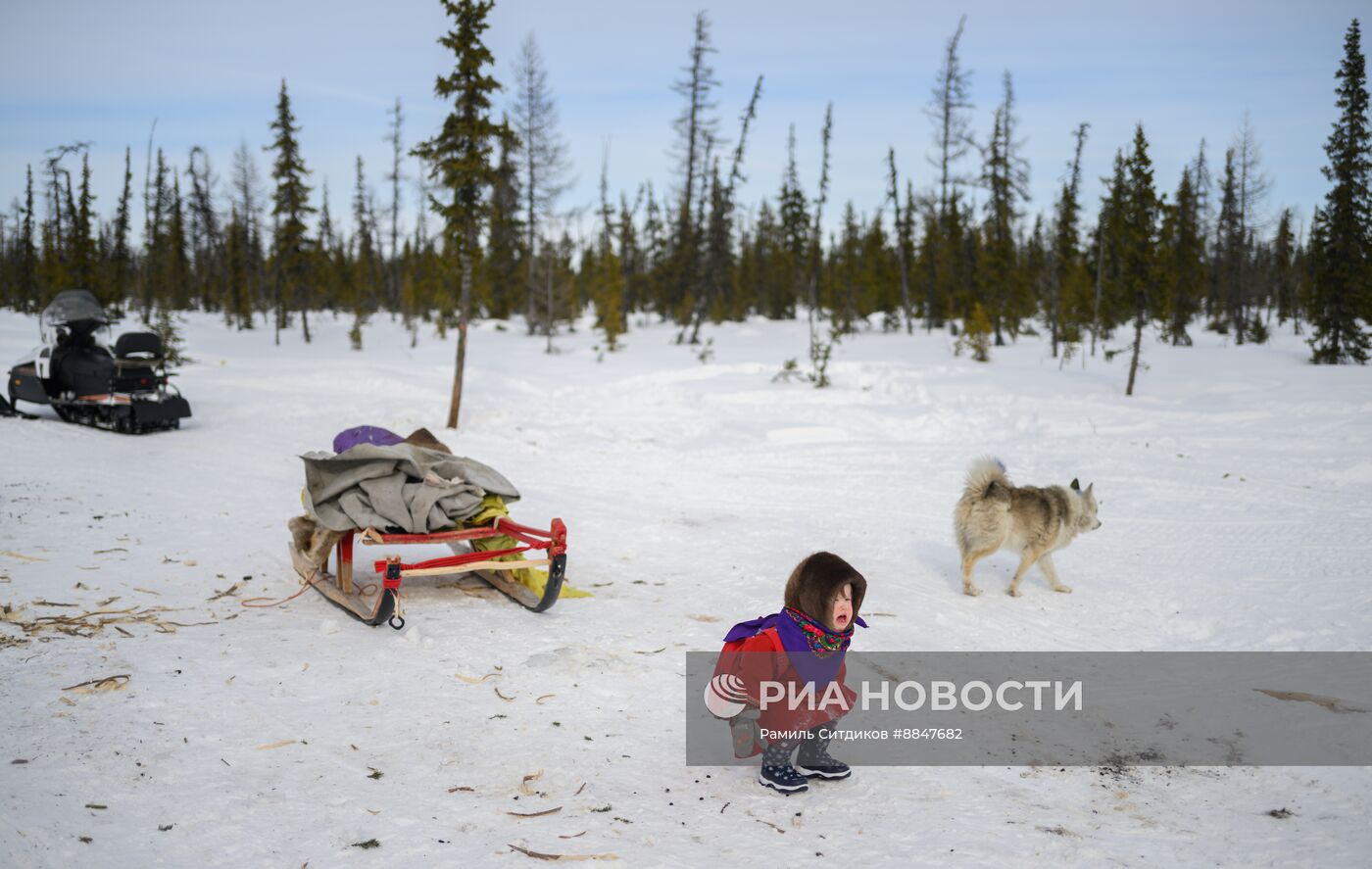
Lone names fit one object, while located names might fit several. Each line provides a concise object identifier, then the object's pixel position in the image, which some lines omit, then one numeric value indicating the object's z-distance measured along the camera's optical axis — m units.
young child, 3.97
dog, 7.66
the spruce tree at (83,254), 35.53
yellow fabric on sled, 7.16
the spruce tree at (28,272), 46.94
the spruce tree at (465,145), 17.55
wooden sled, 6.16
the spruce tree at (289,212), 36.34
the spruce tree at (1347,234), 27.70
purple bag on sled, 7.47
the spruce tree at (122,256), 45.44
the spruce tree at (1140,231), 21.47
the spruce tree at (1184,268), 38.06
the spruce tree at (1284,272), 46.82
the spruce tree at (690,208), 38.97
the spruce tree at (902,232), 40.72
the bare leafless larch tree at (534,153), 38.44
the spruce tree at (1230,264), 39.25
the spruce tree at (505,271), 44.31
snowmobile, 15.36
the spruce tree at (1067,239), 35.22
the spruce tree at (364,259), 57.22
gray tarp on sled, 6.54
